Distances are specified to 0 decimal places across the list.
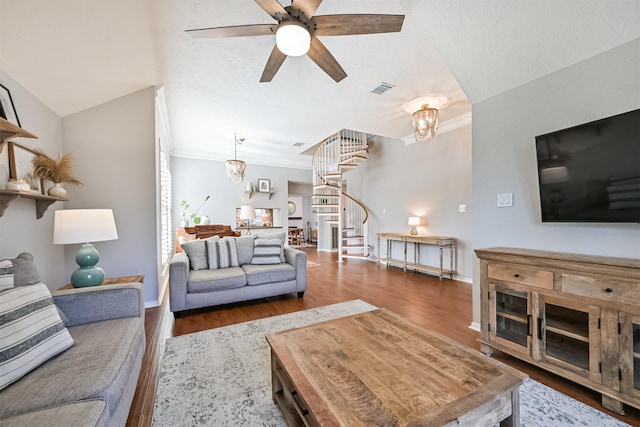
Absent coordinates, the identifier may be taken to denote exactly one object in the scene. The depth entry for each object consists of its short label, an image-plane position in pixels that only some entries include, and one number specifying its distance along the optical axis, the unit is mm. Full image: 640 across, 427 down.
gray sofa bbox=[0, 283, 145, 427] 883
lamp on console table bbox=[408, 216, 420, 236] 4867
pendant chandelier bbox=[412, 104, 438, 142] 3531
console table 4379
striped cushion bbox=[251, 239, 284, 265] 3484
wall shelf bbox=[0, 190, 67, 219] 1686
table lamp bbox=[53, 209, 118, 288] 1951
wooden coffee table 910
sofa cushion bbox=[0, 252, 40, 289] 1275
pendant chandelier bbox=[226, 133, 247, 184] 5363
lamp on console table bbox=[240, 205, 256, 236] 6020
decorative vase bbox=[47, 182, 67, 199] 2209
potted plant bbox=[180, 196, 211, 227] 6148
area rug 1404
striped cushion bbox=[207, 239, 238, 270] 3326
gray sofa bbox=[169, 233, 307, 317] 2803
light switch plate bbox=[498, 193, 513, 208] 2227
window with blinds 4534
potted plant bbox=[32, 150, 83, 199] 2156
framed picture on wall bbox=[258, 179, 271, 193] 7012
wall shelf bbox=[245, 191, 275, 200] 6848
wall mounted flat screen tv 1493
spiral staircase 5582
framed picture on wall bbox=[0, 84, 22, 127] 1712
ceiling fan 1607
